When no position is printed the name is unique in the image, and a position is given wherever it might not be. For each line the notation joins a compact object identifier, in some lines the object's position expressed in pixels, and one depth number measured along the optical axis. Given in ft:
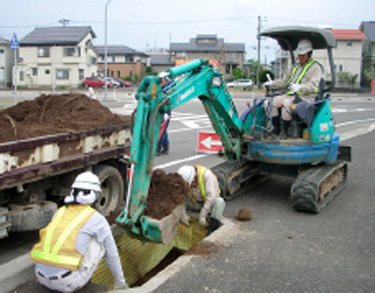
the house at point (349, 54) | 194.18
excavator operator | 24.95
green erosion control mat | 18.67
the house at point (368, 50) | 207.27
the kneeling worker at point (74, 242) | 13.01
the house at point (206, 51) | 252.83
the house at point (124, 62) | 248.73
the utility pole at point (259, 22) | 200.03
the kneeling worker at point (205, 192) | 20.71
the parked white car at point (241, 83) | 189.98
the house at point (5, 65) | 192.44
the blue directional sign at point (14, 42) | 53.42
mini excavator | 19.58
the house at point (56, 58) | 196.54
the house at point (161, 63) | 260.85
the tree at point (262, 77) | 184.97
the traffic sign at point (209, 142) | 41.04
